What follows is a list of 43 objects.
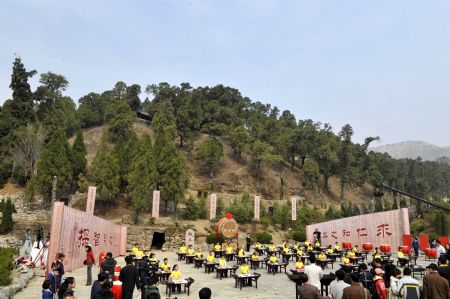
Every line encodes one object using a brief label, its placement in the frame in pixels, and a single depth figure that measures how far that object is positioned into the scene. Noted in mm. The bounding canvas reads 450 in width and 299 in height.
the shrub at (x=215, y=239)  31234
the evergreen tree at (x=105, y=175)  36188
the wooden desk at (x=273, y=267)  16506
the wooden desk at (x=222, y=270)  15555
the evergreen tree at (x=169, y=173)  34844
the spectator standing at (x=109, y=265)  10539
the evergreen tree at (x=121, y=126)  53219
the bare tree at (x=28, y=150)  40656
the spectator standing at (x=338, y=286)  6383
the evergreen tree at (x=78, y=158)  38812
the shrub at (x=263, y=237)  33906
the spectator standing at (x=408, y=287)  6621
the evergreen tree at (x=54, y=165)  34094
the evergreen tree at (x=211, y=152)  52906
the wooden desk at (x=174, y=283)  12250
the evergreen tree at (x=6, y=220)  28925
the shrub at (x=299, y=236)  35406
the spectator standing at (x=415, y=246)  18781
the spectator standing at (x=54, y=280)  9398
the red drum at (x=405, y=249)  17562
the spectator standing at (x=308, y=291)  5957
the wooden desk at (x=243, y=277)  13312
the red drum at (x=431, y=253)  18656
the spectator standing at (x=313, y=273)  7680
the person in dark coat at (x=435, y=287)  6512
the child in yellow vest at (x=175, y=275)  12508
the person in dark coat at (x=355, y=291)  5883
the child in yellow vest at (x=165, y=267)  14570
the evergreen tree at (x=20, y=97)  45500
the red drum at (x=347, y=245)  25009
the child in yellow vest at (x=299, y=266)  12852
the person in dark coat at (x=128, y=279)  8297
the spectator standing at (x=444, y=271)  7402
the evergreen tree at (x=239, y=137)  58281
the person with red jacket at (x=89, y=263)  12945
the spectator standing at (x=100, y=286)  6645
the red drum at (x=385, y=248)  19859
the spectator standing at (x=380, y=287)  7191
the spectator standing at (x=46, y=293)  7726
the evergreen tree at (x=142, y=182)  32478
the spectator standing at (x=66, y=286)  6543
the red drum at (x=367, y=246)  22797
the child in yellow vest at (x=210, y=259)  17391
